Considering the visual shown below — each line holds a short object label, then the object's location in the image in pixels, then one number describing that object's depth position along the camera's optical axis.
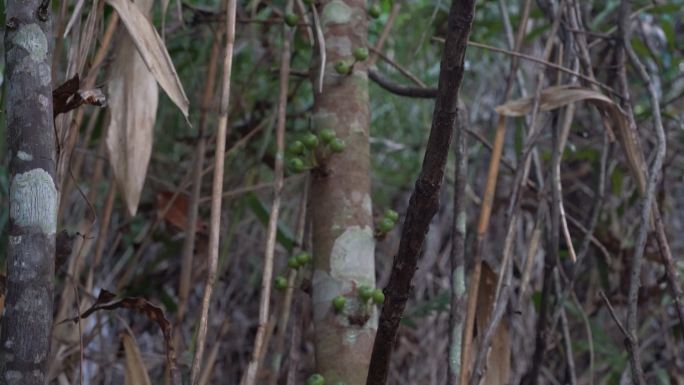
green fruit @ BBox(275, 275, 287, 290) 1.18
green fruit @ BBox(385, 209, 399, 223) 1.19
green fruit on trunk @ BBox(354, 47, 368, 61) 1.24
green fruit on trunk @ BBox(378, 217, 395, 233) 1.17
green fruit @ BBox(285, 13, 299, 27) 1.28
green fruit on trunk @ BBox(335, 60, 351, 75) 1.23
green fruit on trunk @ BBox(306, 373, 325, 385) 1.04
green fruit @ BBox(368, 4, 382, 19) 1.37
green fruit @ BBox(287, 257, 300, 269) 1.19
